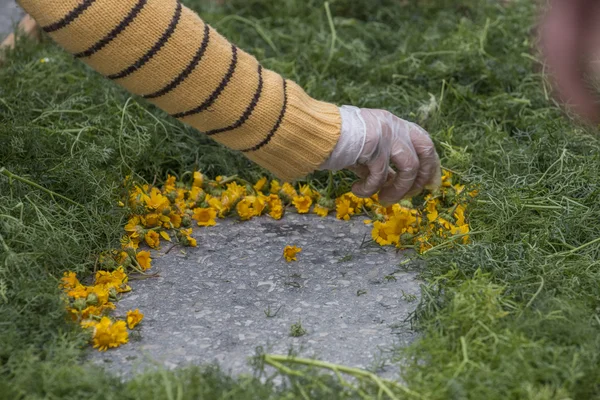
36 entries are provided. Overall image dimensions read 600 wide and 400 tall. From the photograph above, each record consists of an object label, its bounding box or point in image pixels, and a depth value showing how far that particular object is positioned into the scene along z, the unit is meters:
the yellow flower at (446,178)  4.98
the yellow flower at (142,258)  4.47
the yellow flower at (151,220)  4.79
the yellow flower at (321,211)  5.09
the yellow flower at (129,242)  4.49
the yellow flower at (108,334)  3.72
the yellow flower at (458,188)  4.88
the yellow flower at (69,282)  4.01
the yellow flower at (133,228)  4.66
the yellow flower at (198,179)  5.16
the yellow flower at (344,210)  5.01
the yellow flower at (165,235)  4.74
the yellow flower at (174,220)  4.88
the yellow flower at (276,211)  5.06
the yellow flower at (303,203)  5.11
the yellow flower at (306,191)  5.18
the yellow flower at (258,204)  5.08
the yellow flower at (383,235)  4.66
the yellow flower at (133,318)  3.91
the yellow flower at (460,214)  4.59
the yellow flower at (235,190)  5.12
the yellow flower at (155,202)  4.80
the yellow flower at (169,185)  5.12
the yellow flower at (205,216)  4.95
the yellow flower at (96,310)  3.87
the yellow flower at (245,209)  5.04
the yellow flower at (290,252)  4.58
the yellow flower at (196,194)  5.11
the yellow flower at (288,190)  5.19
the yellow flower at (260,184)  5.24
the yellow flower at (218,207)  5.07
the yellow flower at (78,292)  3.94
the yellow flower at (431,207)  4.81
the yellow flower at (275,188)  5.24
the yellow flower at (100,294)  3.98
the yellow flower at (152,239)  4.68
